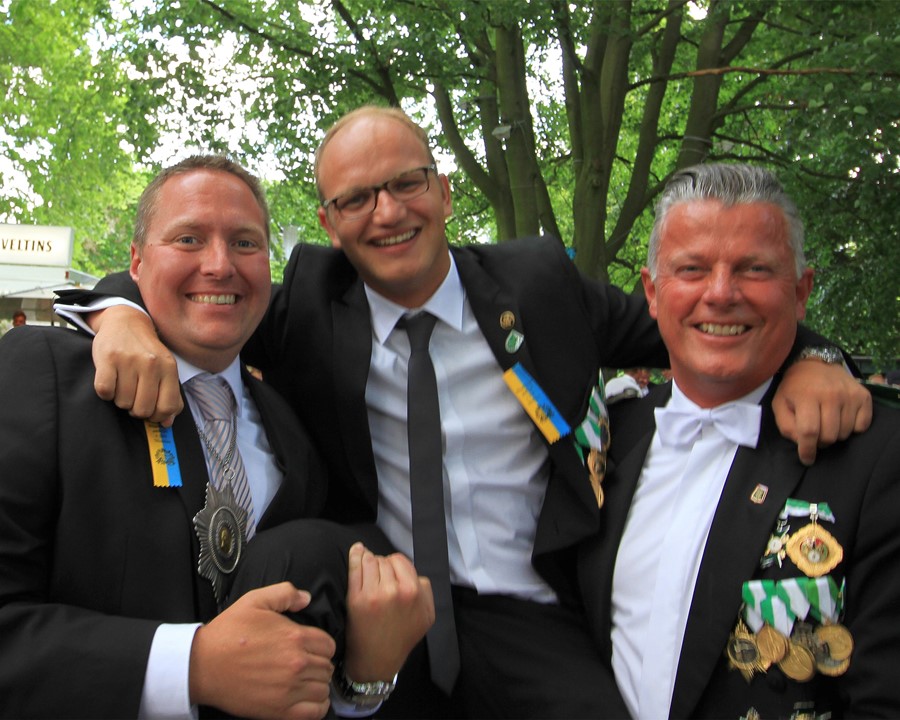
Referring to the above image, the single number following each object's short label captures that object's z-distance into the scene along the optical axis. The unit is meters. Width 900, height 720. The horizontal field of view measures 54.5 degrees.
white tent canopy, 11.44
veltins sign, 11.99
